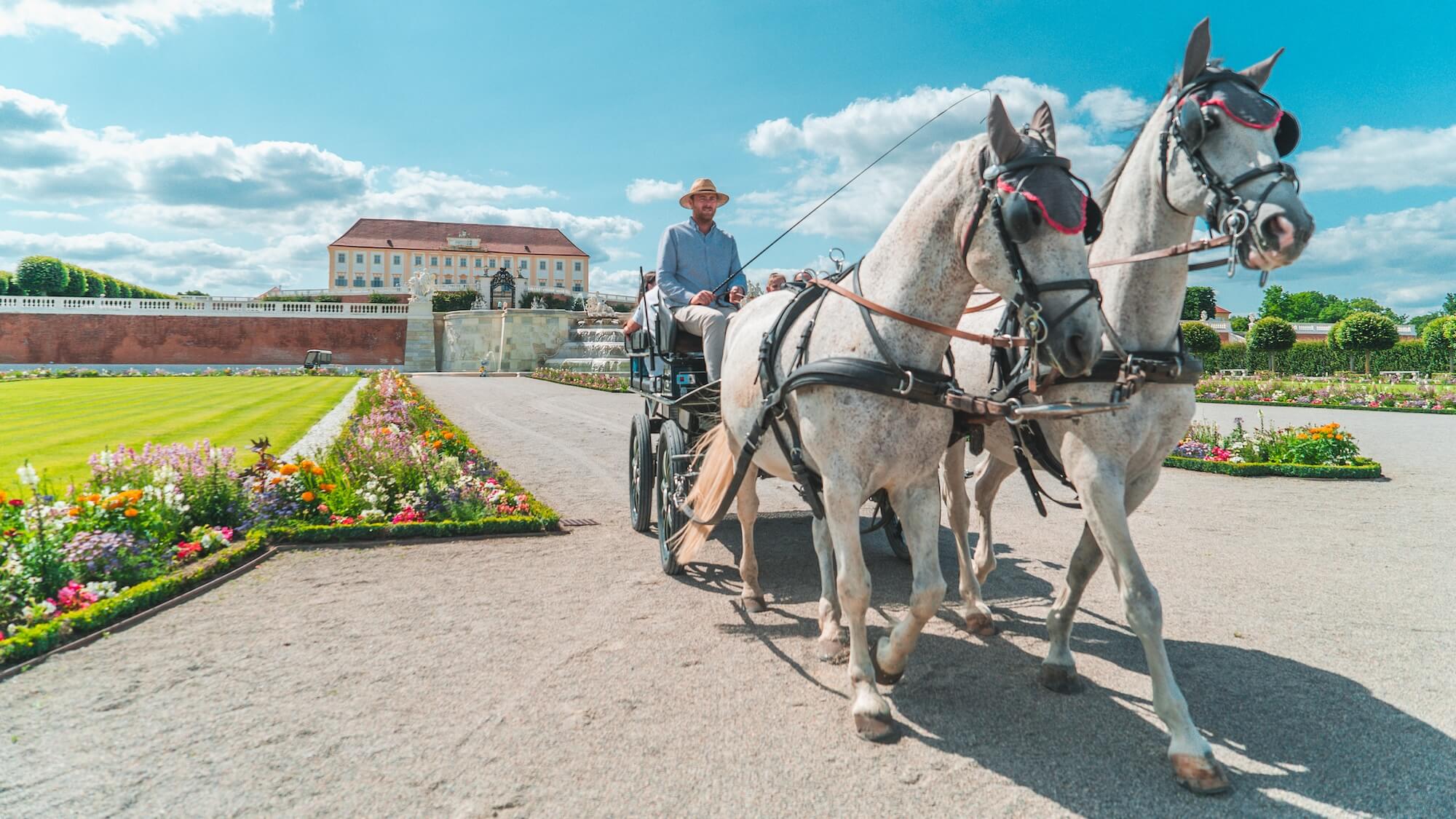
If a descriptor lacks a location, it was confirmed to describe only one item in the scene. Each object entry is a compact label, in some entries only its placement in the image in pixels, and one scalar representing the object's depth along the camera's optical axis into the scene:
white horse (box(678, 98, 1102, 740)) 2.74
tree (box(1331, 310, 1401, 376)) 32.41
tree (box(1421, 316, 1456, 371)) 33.59
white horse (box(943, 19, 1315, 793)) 2.69
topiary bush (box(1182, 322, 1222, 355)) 28.53
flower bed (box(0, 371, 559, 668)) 4.38
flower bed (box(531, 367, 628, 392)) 28.72
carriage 5.40
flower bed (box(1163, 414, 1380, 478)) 9.46
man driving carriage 5.70
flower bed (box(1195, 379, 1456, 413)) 18.53
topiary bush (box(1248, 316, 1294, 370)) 33.53
